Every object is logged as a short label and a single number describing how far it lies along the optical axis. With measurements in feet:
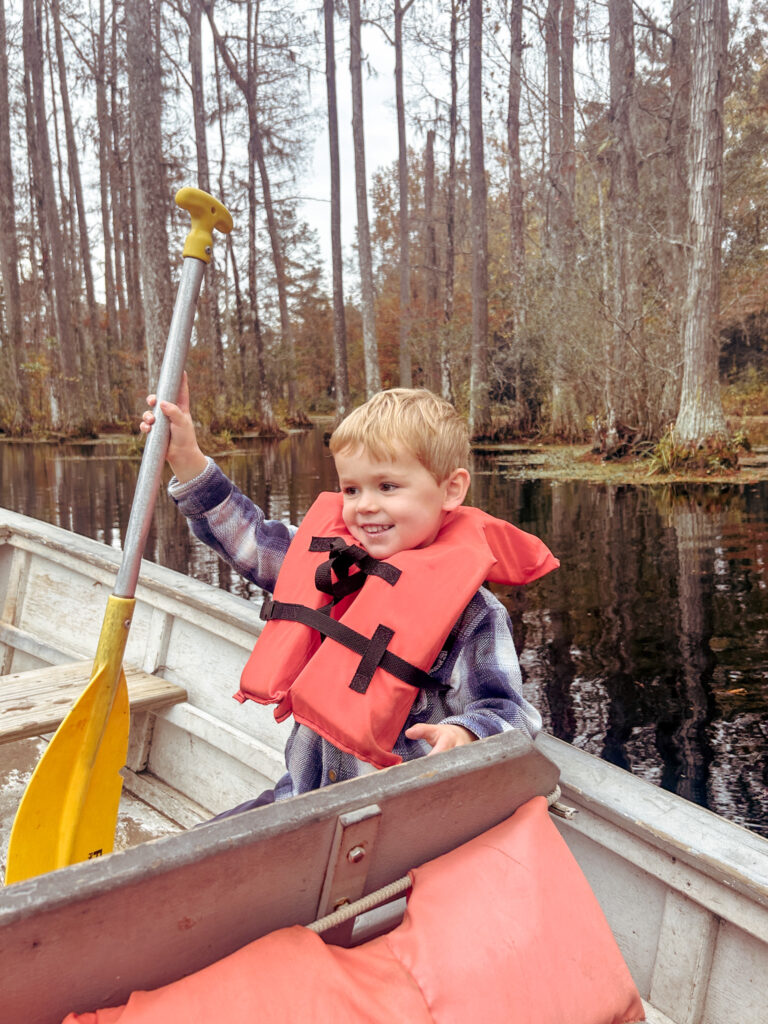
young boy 4.63
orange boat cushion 2.98
